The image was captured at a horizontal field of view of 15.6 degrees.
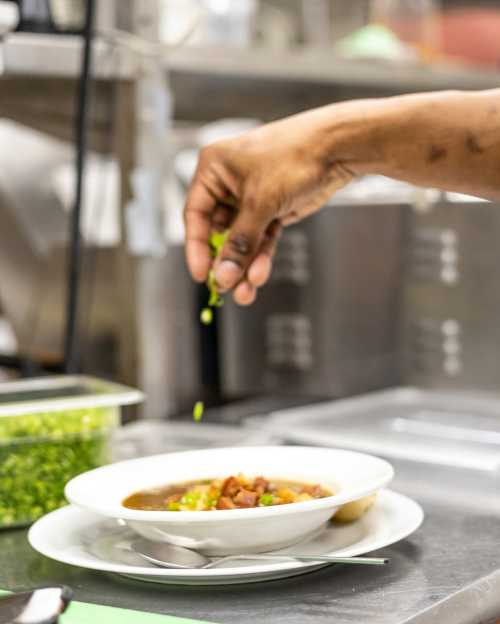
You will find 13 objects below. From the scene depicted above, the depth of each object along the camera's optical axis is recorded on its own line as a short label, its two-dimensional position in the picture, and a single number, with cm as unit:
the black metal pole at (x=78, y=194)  166
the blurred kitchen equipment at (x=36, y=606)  107
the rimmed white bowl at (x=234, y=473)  120
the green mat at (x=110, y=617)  115
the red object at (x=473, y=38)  432
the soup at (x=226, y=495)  125
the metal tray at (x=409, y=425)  158
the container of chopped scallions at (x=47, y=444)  136
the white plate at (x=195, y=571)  120
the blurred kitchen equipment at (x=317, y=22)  268
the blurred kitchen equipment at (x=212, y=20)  188
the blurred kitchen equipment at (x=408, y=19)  271
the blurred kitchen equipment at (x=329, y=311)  203
